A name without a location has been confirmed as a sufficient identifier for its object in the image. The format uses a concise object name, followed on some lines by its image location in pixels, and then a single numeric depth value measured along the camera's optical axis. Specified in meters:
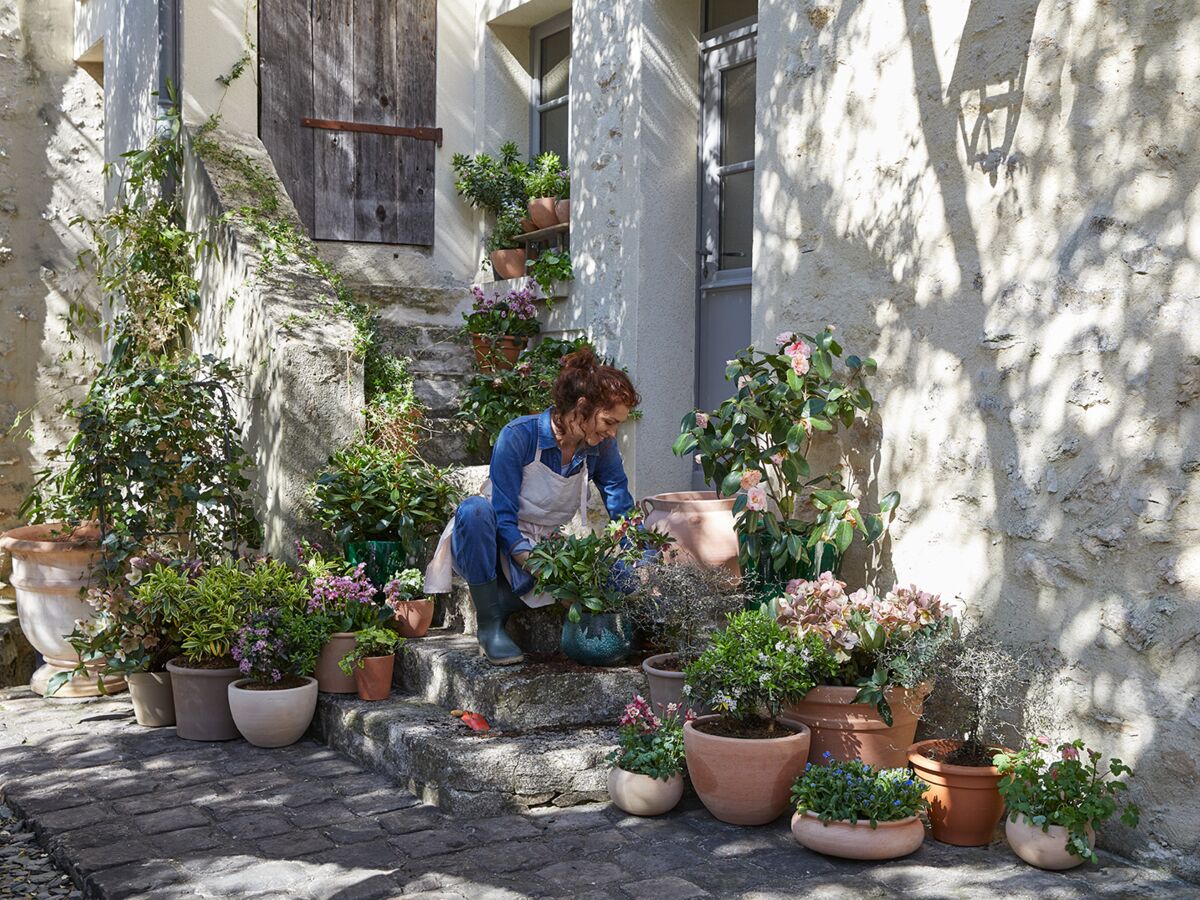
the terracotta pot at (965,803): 3.82
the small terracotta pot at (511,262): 7.59
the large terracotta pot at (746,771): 3.95
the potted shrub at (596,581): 4.67
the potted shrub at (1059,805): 3.59
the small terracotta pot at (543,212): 7.27
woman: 4.75
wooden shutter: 7.59
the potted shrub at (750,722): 3.97
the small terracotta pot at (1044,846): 3.60
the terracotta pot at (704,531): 4.98
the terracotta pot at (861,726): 4.11
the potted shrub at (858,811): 3.70
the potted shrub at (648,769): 4.12
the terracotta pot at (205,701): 5.18
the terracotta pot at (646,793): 4.11
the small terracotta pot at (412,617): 5.47
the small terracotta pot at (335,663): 5.25
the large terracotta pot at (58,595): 6.08
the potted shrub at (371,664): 5.14
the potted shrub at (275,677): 5.00
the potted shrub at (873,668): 4.06
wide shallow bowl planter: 3.69
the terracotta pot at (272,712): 4.99
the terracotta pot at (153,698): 5.41
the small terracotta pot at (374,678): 5.14
